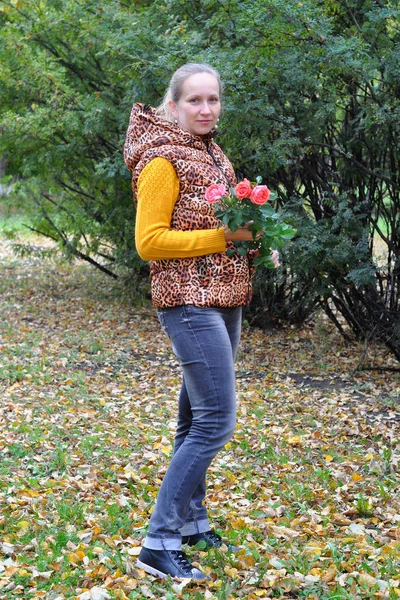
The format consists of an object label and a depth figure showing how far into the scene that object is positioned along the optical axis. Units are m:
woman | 6.13
